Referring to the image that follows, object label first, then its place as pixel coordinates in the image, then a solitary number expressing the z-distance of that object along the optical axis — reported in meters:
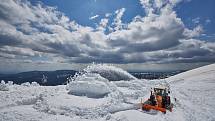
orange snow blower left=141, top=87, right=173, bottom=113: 6.99
